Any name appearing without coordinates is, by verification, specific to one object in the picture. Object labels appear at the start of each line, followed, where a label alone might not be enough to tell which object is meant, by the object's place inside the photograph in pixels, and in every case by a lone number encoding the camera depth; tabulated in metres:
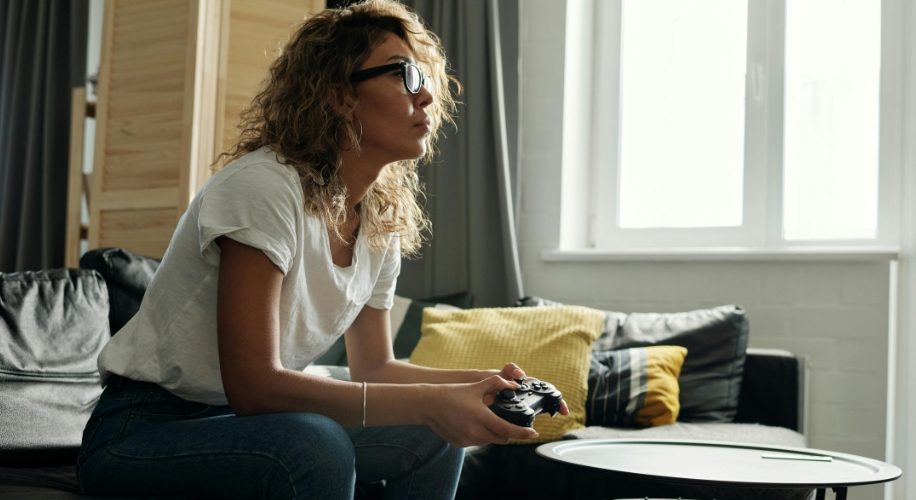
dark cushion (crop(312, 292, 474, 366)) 2.52
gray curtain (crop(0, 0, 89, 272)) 3.60
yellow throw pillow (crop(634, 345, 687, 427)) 2.09
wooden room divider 2.79
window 2.67
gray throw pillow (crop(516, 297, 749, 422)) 2.19
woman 1.05
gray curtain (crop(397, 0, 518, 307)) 2.94
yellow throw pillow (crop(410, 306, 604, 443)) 2.05
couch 1.59
